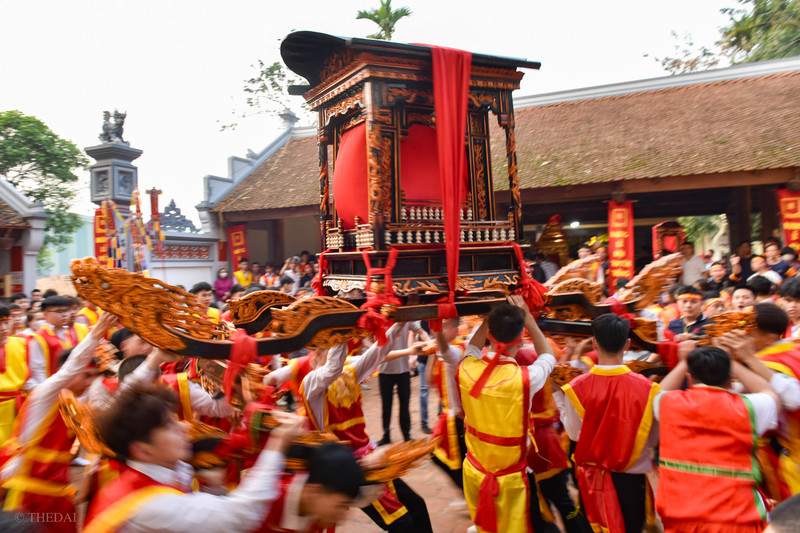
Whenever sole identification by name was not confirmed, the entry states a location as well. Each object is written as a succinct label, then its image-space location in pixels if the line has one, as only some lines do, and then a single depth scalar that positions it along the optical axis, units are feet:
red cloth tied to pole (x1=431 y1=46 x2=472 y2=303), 9.24
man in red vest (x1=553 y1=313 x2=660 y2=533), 8.91
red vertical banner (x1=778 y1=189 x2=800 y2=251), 27.17
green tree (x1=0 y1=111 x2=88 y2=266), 58.85
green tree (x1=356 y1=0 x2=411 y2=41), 59.00
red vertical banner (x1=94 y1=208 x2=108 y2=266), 31.71
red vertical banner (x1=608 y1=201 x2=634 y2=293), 31.30
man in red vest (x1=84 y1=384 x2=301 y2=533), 5.35
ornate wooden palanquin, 9.38
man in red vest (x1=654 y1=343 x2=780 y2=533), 7.41
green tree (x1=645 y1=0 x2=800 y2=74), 59.26
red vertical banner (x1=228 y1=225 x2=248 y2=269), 44.32
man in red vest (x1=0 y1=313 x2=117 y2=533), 8.50
